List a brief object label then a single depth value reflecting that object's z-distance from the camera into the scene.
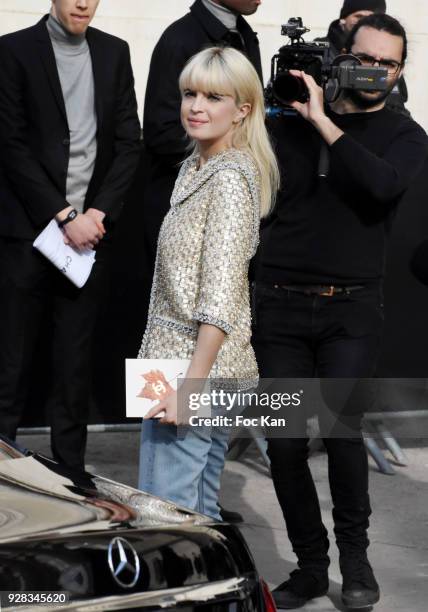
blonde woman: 8.00
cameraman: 9.53
